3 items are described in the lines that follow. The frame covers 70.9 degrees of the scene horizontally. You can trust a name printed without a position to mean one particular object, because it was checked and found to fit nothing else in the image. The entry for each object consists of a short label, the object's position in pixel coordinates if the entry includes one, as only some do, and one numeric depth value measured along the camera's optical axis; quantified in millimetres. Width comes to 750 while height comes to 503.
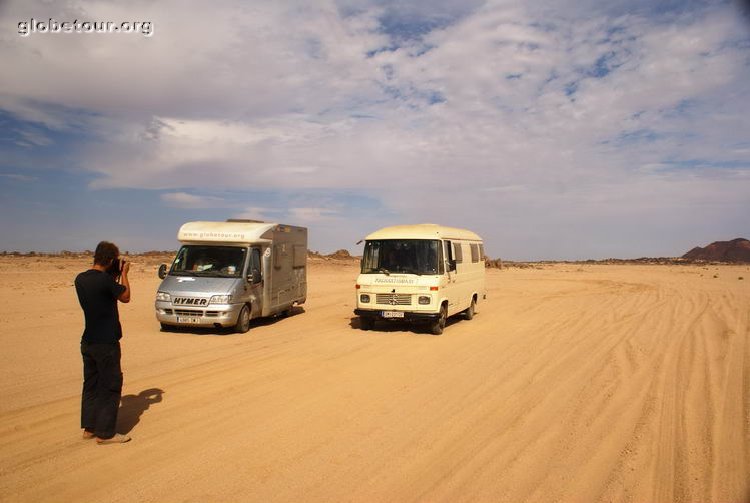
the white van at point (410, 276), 13461
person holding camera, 5727
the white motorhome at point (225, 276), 13266
